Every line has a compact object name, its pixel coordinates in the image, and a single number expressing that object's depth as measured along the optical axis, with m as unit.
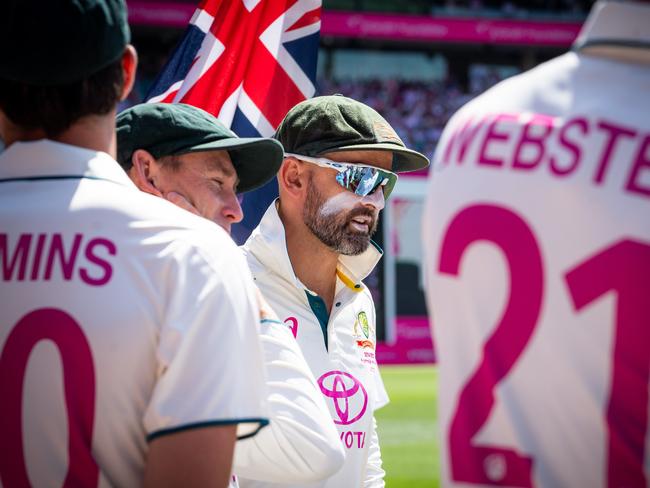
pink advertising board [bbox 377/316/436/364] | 21.33
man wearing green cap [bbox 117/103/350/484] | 1.98
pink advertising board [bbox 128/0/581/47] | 26.67
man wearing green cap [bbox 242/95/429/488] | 3.04
